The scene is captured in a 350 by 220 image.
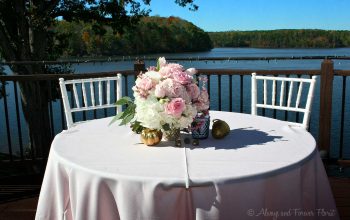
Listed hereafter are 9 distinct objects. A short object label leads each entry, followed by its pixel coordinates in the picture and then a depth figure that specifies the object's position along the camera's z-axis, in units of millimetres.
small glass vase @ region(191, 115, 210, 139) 1934
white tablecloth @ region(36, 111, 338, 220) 1473
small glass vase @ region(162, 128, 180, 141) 1929
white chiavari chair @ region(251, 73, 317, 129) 2621
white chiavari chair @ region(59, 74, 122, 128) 2723
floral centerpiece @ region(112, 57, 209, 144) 1800
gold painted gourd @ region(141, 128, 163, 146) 1875
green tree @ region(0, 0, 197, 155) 8430
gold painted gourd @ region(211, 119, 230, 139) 1986
